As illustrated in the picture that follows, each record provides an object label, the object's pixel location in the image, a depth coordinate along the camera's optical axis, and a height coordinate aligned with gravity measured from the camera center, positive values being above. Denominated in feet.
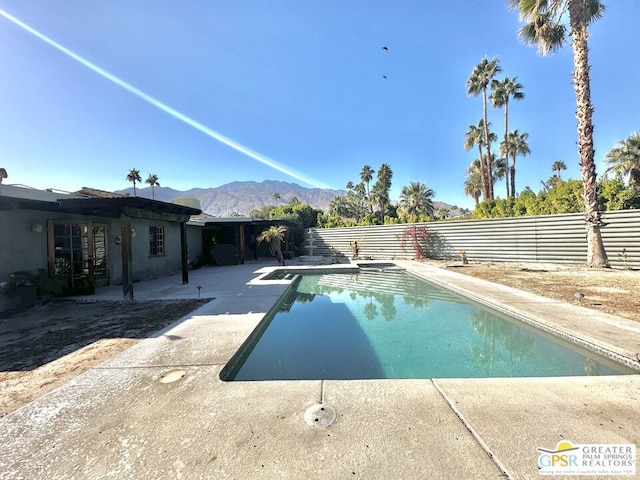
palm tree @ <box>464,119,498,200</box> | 87.92 +33.40
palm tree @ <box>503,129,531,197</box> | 95.86 +32.19
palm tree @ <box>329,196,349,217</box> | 142.10 +16.79
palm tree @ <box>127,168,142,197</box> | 163.94 +43.18
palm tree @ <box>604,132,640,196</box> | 58.44 +16.55
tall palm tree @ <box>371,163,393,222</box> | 118.21 +22.87
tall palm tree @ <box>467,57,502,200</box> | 72.08 +42.67
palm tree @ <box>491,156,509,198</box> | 107.45 +27.19
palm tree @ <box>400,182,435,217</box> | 109.81 +15.42
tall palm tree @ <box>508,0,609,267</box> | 31.17 +16.67
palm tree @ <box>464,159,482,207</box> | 114.03 +23.88
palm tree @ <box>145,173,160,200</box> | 168.98 +41.44
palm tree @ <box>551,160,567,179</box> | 142.13 +35.36
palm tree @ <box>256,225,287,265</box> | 46.29 +1.19
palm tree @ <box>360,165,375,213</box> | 136.87 +33.25
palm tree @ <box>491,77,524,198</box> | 75.82 +40.60
